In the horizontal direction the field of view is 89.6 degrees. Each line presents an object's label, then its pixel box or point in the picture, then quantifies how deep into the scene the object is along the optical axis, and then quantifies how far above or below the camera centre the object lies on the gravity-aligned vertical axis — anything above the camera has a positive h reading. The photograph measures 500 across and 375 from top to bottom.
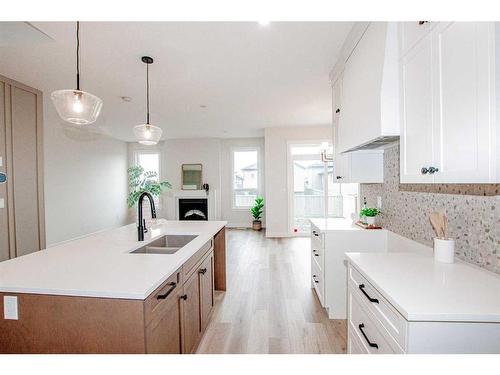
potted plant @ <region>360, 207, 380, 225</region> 2.54 -0.31
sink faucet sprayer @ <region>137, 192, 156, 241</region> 2.02 -0.30
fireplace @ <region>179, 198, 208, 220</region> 7.61 -0.67
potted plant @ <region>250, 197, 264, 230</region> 7.08 -0.73
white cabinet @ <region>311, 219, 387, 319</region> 2.38 -0.67
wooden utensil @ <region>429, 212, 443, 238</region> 1.42 -0.22
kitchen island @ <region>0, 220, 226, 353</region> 1.12 -0.54
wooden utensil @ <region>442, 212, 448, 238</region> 1.39 -0.22
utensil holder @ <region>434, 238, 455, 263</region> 1.39 -0.37
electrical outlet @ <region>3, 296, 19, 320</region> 1.18 -0.56
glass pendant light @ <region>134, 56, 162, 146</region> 2.74 +0.61
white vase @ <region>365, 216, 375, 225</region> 2.54 -0.36
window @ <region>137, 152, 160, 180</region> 8.00 +0.85
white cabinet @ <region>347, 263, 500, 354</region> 0.89 -0.56
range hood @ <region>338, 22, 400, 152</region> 1.46 +0.64
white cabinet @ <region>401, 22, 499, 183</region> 0.86 +0.33
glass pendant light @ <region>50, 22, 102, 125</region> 1.73 +0.59
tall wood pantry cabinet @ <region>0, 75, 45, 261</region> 3.23 +0.27
